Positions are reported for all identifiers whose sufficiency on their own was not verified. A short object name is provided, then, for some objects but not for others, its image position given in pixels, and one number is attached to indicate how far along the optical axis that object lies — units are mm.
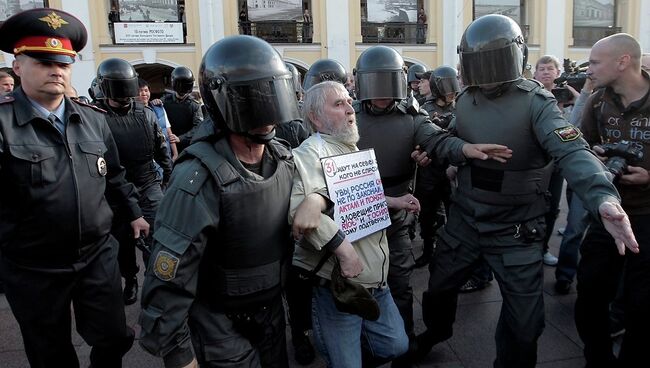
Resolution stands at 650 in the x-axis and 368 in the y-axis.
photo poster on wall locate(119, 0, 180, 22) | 17969
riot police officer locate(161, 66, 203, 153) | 6168
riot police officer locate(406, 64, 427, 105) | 7914
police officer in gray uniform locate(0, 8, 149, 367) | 2268
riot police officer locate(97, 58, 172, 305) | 4176
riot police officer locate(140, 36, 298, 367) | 1664
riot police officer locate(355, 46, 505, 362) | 2961
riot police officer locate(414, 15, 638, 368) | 2512
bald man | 2639
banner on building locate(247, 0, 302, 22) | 19188
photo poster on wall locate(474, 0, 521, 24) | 21828
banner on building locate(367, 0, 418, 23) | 20219
